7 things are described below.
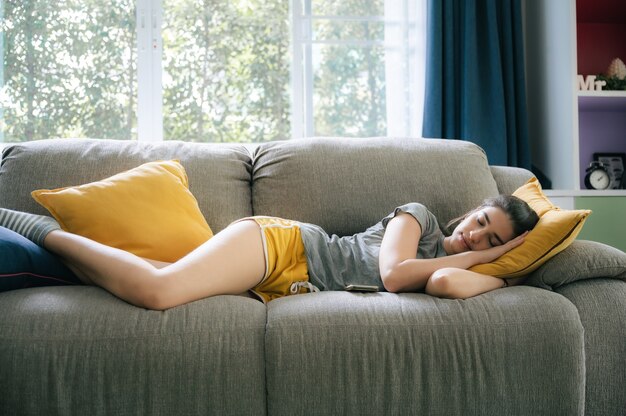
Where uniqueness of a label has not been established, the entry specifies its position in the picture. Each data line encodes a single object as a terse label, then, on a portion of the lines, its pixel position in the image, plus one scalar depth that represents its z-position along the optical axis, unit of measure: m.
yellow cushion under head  1.81
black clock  3.26
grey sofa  1.45
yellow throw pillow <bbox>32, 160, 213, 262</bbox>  1.89
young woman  1.62
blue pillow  1.62
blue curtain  3.29
